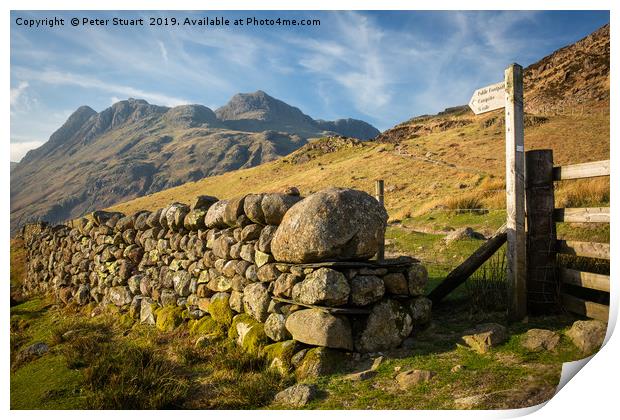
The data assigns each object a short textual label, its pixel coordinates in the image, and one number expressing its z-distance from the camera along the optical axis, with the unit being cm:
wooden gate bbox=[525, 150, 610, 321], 476
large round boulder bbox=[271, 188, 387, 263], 457
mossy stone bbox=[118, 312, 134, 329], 749
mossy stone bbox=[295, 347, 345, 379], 415
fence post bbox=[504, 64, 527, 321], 477
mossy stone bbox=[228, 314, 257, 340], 532
